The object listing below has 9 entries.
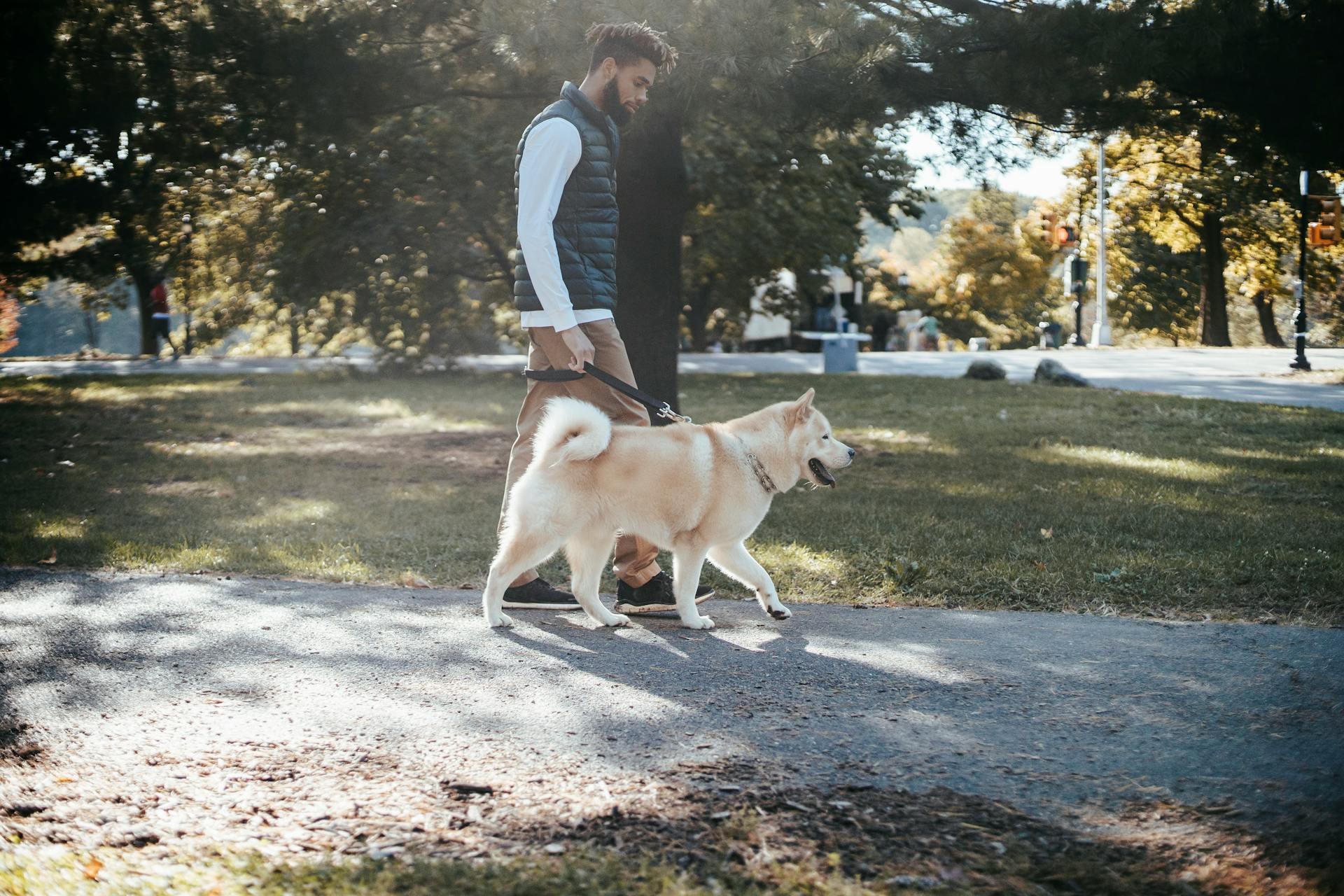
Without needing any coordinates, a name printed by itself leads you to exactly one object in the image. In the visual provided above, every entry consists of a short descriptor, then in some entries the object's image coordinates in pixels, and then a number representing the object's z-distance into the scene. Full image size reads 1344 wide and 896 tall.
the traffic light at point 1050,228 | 40.29
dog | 4.54
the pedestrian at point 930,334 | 46.09
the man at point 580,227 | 4.72
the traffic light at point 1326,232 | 20.88
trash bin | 22.30
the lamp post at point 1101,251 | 36.94
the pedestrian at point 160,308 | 29.58
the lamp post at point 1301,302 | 19.69
